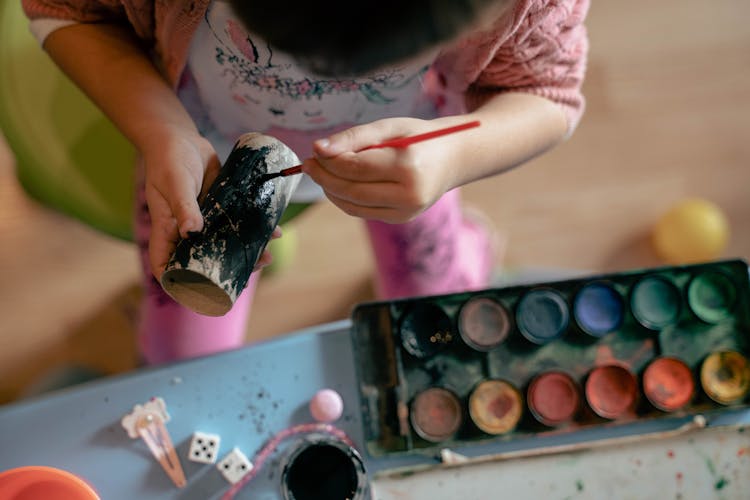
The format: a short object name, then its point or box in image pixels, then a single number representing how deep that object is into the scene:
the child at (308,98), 0.49
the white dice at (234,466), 0.62
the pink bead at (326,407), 0.64
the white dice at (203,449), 0.62
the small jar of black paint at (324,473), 0.60
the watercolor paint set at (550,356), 0.66
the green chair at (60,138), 0.77
